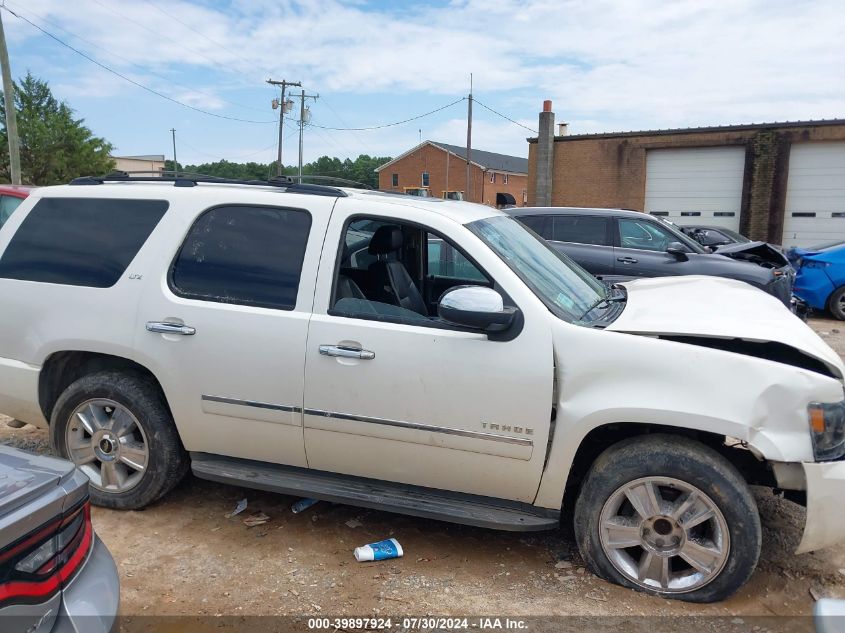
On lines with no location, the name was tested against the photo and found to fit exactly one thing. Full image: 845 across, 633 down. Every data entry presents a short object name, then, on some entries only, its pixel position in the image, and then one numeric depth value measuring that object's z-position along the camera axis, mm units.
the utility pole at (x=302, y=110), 44156
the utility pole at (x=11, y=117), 19078
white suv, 2873
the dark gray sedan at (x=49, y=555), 1695
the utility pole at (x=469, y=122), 37125
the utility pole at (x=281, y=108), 41219
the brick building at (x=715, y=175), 22469
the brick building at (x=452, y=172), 53156
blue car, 10969
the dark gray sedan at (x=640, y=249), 8086
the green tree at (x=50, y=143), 37844
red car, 8391
